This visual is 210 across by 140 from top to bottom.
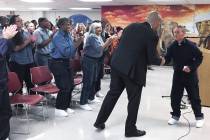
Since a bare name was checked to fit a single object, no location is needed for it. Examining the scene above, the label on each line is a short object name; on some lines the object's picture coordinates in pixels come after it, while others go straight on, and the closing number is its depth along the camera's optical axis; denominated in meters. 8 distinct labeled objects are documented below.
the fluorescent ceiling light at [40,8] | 15.11
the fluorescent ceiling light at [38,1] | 11.68
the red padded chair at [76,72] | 5.53
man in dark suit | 3.62
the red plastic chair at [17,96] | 3.92
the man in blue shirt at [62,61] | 4.46
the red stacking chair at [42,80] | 4.63
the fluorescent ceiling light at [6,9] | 15.84
